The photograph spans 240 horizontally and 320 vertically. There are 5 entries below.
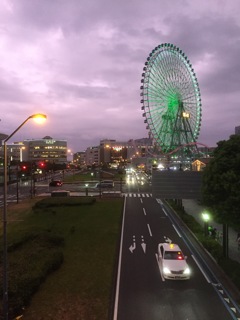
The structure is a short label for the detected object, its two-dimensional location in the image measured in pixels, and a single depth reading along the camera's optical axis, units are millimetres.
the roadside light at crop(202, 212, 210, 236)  26836
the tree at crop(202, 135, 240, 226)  18970
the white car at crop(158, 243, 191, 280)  18163
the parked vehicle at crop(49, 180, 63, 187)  74341
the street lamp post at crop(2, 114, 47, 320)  12030
